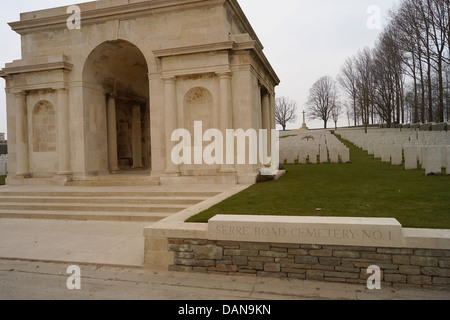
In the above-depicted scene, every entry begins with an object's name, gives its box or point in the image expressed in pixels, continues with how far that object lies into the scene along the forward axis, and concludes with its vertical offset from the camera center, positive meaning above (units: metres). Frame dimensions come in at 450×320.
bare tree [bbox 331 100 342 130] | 72.88 +9.48
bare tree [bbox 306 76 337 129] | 72.62 +12.21
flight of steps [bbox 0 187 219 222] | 8.39 -1.22
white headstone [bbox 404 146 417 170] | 11.80 -0.21
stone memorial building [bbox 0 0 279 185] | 10.81 +2.84
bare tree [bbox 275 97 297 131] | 79.75 +10.58
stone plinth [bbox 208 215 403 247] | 4.13 -1.01
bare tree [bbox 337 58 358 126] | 46.34 +10.54
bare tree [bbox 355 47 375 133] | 42.28 +9.66
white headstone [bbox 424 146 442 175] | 10.06 -0.29
